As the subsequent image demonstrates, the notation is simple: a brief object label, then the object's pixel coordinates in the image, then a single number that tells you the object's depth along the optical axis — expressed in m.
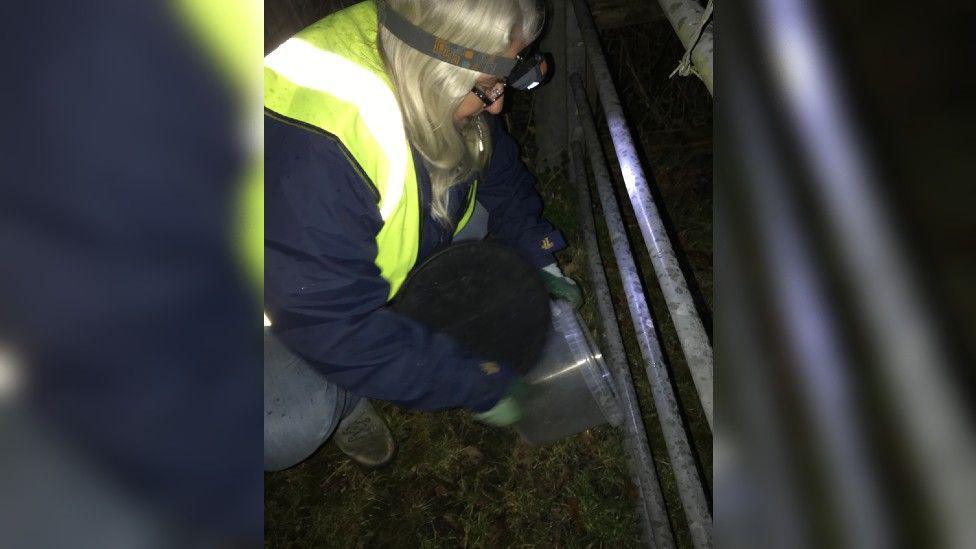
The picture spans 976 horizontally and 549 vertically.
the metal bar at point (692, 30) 0.81
